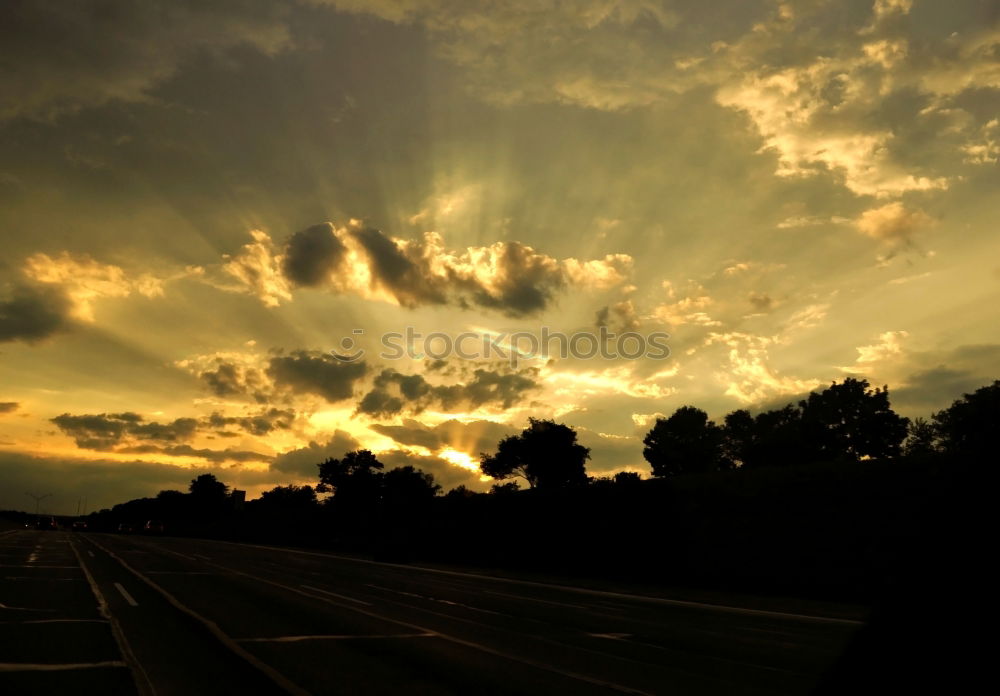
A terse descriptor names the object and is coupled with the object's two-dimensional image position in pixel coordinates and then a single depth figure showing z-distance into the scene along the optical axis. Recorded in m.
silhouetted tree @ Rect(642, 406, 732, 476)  96.69
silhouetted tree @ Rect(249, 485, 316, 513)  168.00
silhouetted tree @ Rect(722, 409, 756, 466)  98.38
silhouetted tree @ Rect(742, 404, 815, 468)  75.75
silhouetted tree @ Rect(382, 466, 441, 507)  131.12
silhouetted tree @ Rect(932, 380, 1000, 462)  53.24
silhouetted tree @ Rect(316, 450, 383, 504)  134.38
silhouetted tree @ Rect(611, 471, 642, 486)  67.91
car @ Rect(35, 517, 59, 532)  157.38
